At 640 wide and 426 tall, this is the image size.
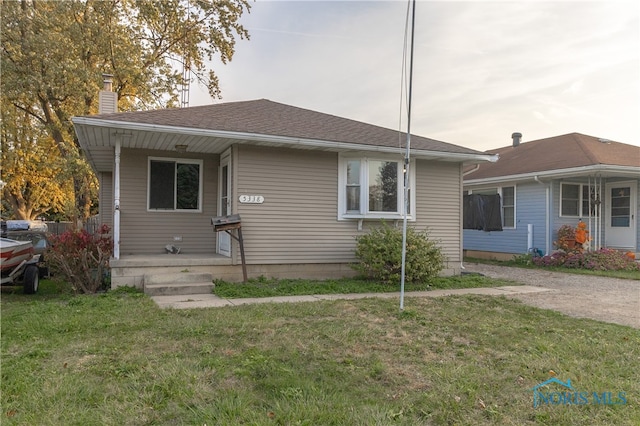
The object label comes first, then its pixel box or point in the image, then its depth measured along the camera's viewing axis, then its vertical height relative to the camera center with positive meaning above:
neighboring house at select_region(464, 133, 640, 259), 12.77 +0.72
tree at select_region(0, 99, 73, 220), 18.12 +2.23
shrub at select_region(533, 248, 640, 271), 11.38 -1.14
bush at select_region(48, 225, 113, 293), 7.12 -0.76
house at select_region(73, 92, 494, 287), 7.99 +0.57
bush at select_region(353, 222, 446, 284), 8.09 -0.75
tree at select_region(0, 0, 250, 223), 14.27 +5.84
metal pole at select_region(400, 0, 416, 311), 5.50 +1.68
